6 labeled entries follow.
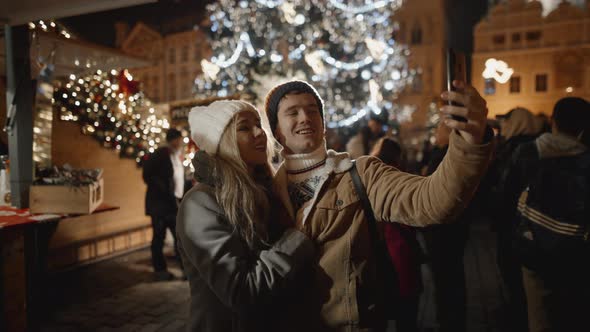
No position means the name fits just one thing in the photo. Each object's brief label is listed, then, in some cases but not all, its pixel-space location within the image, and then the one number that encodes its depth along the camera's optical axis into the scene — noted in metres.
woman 1.85
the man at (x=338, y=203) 1.80
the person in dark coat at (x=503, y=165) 4.15
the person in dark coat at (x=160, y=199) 6.75
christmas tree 13.61
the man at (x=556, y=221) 2.99
